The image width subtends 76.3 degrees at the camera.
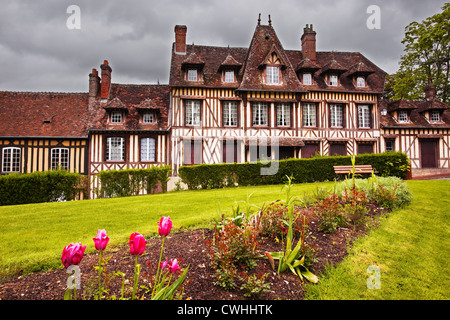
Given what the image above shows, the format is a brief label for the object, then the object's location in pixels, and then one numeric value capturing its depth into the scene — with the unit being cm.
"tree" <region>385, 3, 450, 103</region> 2253
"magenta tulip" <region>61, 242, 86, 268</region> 172
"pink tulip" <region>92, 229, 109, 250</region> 190
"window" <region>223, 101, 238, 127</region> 1705
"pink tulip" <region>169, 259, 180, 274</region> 197
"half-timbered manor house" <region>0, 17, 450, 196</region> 1658
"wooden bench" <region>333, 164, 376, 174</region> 1005
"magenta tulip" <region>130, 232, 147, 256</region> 187
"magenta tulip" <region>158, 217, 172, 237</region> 211
